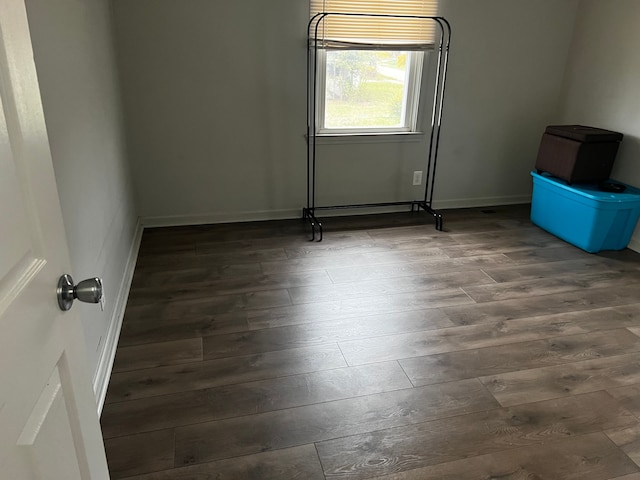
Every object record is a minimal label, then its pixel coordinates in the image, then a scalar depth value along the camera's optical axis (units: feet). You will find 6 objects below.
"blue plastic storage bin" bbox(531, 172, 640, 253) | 10.50
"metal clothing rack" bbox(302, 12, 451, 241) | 11.29
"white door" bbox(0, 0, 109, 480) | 2.34
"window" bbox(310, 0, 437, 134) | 11.34
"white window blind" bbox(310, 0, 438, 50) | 11.20
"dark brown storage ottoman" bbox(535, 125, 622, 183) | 10.84
